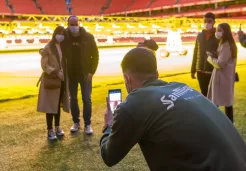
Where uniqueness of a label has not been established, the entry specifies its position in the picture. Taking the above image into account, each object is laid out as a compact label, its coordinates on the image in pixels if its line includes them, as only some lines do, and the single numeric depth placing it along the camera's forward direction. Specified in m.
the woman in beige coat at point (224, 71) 5.20
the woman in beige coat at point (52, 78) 5.12
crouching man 1.66
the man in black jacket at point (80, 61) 5.36
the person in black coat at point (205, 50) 5.52
